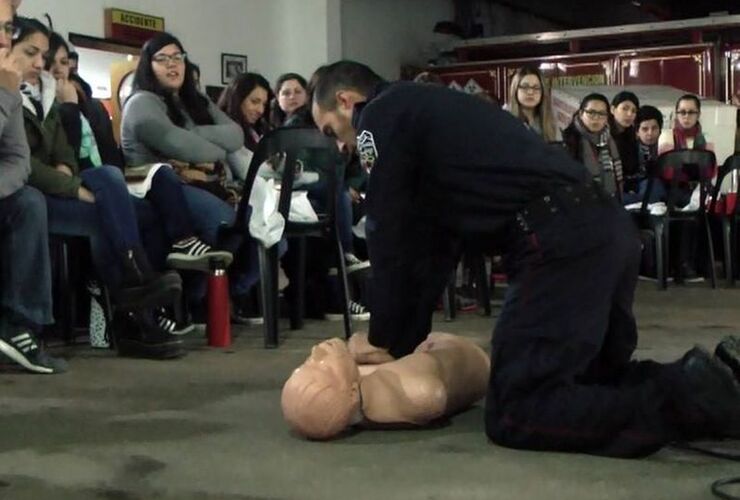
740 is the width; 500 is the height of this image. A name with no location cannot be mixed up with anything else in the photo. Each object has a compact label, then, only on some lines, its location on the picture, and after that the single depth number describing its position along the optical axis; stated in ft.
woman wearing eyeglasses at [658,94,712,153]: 22.20
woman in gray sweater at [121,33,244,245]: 11.82
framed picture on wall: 29.50
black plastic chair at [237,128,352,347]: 10.95
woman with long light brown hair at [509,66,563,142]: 17.01
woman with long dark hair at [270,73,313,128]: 15.74
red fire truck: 31.71
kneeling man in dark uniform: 6.08
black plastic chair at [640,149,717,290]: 18.70
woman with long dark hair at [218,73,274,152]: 14.71
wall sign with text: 25.58
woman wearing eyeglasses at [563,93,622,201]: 18.16
